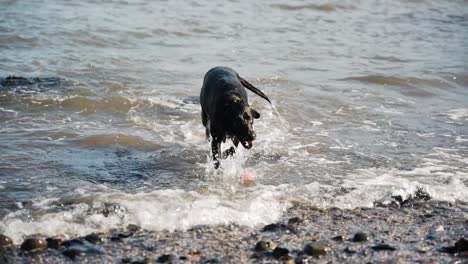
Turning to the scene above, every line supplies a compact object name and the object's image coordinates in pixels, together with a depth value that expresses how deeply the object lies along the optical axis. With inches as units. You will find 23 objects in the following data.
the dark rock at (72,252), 376.8
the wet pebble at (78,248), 378.9
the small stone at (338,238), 415.5
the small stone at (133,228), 421.4
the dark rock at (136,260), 367.6
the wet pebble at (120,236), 404.7
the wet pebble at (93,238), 398.9
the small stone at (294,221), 444.8
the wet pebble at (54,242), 387.9
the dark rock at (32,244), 383.2
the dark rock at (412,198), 495.5
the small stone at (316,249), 389.4
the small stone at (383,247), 400.8
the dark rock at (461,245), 398.0
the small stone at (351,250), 396.8
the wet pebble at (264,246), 393.4
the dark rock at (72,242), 391.5
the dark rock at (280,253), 383.6
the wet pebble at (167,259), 370.9
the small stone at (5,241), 387.5
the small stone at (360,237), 414.3
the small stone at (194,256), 377.8
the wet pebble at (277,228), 429.7
